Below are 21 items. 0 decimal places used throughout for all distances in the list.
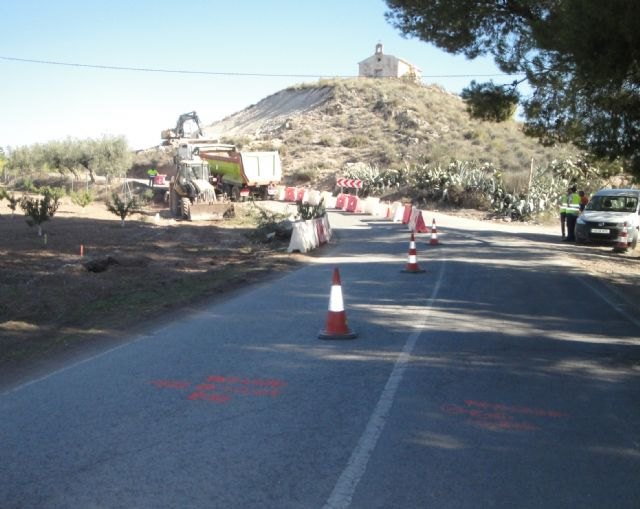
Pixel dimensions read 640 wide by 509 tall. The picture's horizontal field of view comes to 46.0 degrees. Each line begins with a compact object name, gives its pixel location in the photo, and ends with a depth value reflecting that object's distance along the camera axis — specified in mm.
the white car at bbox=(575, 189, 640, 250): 23609
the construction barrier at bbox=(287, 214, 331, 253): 21297
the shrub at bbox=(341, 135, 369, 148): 70438
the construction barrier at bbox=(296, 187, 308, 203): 45006
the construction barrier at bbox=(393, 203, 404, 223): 33250
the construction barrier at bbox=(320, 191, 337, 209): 44250
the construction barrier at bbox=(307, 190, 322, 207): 43359
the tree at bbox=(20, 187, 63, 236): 23828
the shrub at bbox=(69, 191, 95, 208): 38156
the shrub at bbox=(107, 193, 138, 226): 28489
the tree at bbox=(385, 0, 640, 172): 11383
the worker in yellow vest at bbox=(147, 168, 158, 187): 43650
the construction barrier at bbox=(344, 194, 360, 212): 39938
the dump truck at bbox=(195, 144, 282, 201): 43594
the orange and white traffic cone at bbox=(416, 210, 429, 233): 27969
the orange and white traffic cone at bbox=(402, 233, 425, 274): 16656
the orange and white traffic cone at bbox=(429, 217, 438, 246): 23289
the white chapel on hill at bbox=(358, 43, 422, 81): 98500
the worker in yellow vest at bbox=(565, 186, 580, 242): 26156
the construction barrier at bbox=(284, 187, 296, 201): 47562
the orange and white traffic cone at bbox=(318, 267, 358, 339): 9722
